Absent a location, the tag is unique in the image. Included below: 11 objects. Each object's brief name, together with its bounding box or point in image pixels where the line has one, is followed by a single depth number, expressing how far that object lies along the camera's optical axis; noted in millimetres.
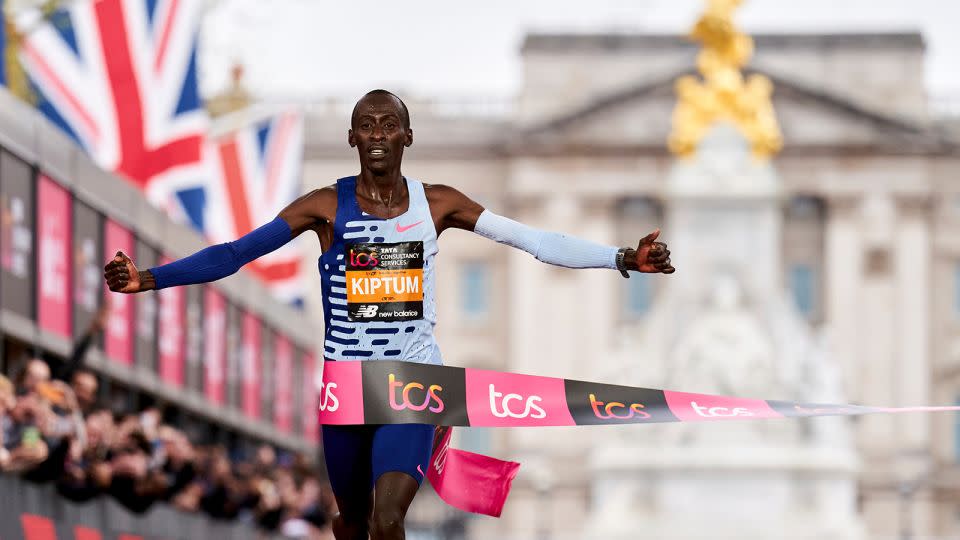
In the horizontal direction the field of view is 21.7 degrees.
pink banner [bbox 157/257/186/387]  36375
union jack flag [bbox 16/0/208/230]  30625
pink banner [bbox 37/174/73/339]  26438
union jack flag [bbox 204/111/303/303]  41719
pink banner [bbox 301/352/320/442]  56094
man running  10609
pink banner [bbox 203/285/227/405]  40938
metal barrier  17391
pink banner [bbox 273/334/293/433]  51000
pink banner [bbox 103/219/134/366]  31547
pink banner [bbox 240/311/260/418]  45969
